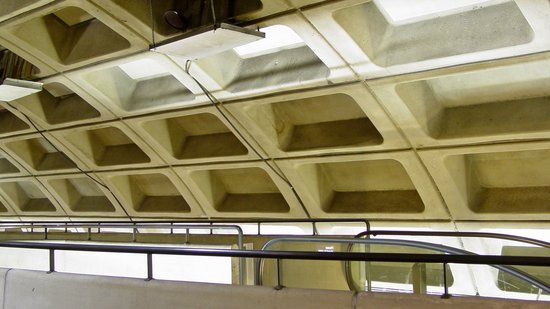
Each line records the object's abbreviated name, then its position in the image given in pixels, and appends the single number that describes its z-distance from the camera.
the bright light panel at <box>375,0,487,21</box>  6.05
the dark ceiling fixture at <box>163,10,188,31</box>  6.07
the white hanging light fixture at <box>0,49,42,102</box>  7.89
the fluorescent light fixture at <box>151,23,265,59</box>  5.04
